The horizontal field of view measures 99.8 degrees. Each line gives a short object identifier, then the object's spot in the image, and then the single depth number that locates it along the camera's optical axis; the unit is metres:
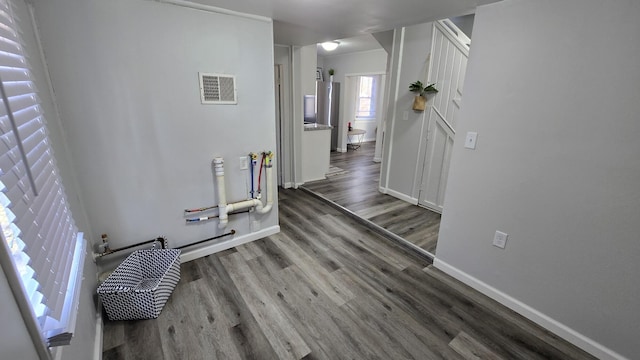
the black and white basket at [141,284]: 1.75
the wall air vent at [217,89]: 2.21
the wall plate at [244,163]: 2.59
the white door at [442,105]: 3.16
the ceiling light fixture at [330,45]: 5.31
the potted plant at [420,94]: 3.45
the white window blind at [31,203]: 0.83
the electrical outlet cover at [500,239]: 1.98
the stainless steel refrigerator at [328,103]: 7.01
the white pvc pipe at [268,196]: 2.72
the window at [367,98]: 8.34
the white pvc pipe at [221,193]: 2.36
